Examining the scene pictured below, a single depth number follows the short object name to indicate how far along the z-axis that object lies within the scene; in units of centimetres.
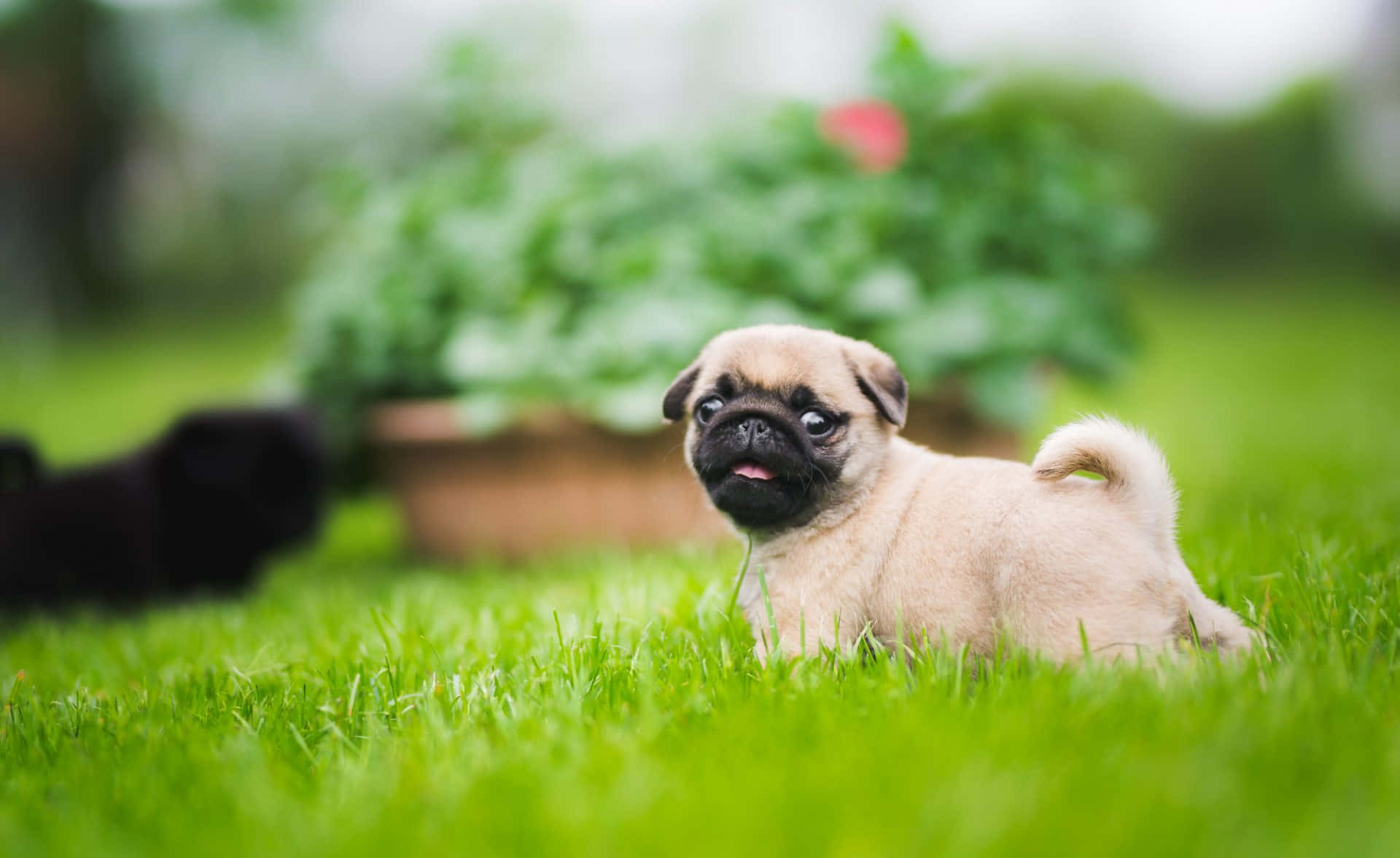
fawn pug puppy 182
